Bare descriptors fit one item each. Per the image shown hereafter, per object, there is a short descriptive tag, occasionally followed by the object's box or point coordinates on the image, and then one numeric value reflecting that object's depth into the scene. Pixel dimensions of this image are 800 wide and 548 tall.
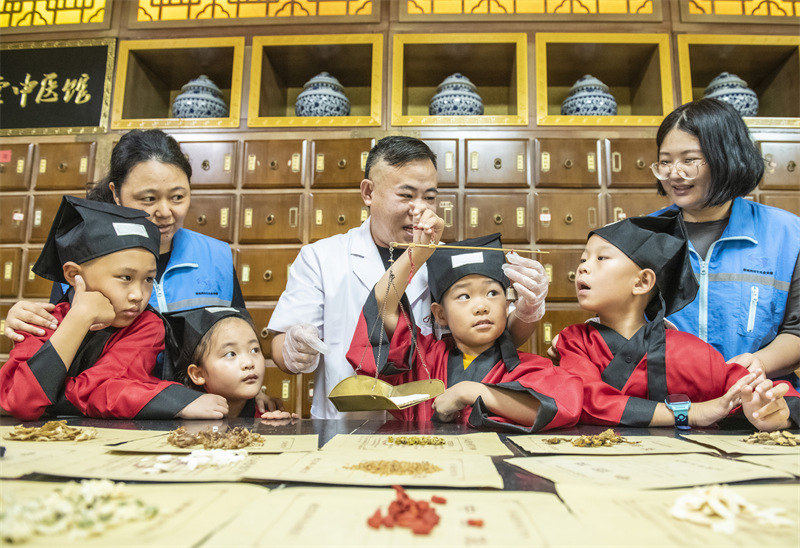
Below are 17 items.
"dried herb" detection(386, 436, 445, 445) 1.00
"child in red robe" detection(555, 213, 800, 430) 1.21
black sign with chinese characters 3.31
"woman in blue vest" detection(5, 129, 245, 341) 1.85
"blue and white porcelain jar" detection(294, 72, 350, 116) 3.25
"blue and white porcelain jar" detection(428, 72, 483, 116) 3.20
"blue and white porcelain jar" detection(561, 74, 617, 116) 3.17
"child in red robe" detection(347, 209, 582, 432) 1.48
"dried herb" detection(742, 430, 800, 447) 0.98
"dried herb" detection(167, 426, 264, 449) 0.92
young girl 1.54
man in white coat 1.86
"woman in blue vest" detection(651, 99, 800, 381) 1.71
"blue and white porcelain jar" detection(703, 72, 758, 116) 3.11
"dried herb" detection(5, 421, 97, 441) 1.00
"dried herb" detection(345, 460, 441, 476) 0.73
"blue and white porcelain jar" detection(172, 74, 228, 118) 3.29
